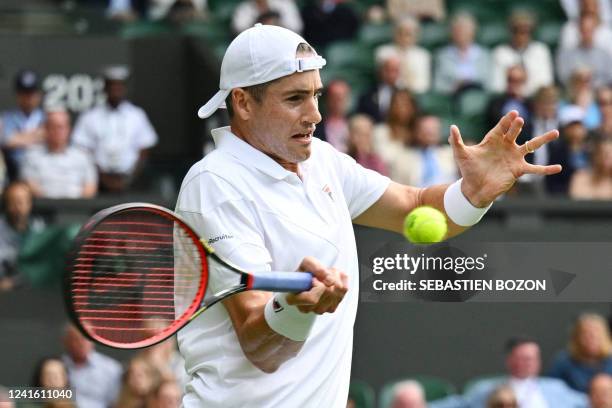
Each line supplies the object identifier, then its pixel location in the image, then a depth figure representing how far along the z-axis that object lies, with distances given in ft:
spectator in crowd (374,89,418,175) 33.58
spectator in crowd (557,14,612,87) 38.99
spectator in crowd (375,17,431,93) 37.63
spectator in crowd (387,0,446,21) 40.42
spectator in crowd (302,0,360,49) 39.04
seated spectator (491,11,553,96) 38.19
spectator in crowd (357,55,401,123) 35.63
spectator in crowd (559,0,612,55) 39.45
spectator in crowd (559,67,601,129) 36.50
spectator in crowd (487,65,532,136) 36.24
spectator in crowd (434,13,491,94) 38.37
